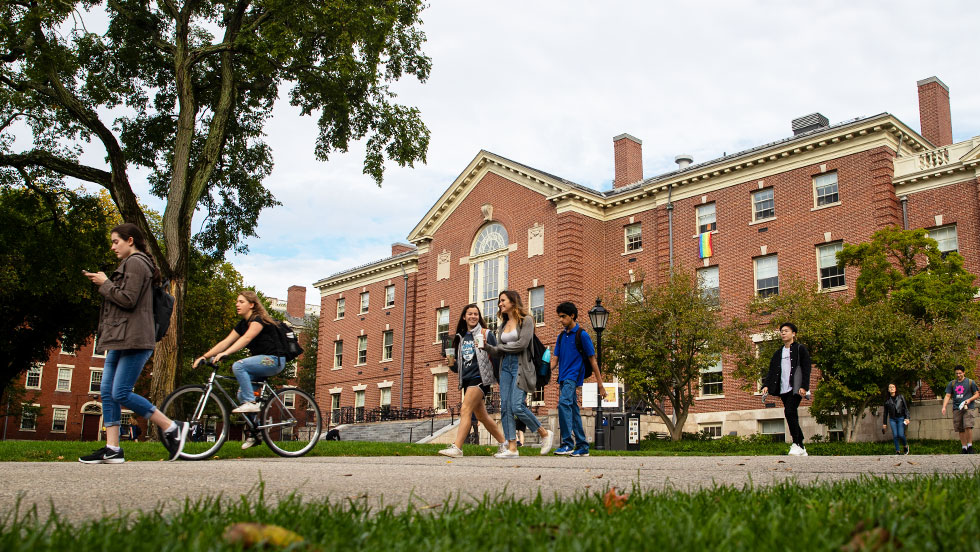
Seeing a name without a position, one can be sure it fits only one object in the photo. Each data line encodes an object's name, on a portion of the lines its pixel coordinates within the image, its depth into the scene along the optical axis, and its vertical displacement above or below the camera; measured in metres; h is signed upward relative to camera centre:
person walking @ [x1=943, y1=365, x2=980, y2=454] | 17.42 +0.46
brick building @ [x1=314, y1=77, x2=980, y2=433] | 28.80 +7.82
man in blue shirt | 10.79 +0.71
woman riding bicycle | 8.78 +0.76
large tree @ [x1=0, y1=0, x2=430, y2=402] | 18.25 +8.01
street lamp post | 20.72 +2.48
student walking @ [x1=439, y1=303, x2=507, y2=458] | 10.10 +0.62
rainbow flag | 33.16 +6.96
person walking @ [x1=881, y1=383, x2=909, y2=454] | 18.66 +0.16
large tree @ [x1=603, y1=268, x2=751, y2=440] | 26.17 +2.51
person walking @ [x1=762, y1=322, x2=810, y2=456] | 11.90 +0.65
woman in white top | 9.96 +0.72
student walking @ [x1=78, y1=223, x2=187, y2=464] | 7.40 +0.76
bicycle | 8.75 +0.04
